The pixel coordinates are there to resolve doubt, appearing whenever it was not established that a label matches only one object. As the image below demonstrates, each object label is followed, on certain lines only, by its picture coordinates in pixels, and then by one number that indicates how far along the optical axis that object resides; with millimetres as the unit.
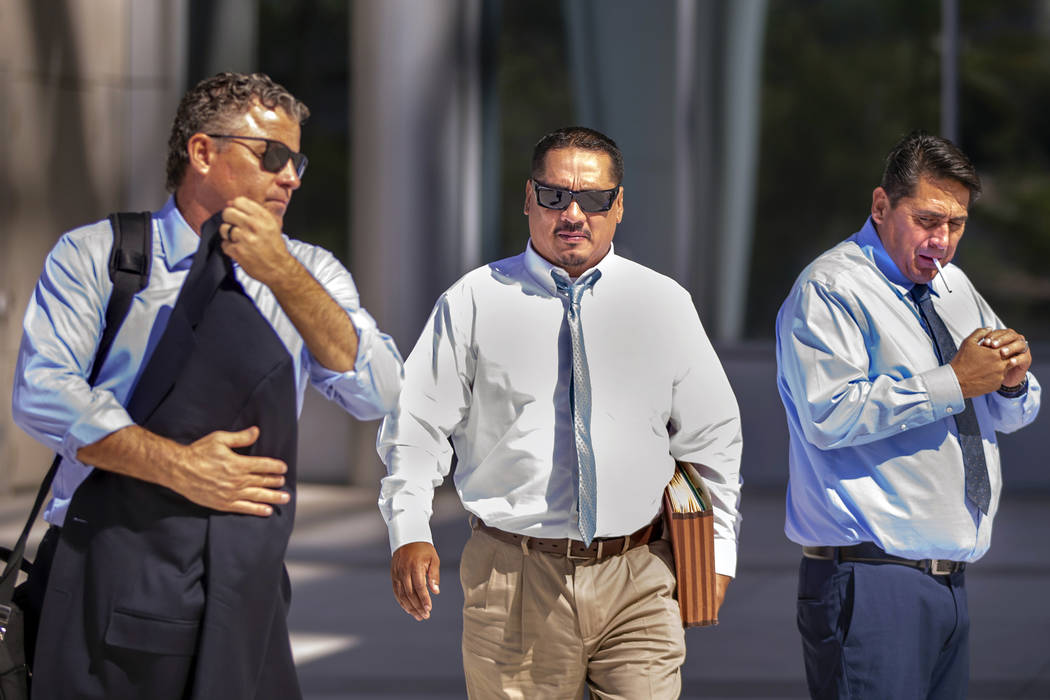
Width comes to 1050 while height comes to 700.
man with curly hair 5516
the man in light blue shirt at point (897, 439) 7047
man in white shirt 6723
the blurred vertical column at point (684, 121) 25937
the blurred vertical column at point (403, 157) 24125
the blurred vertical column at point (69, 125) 24156
